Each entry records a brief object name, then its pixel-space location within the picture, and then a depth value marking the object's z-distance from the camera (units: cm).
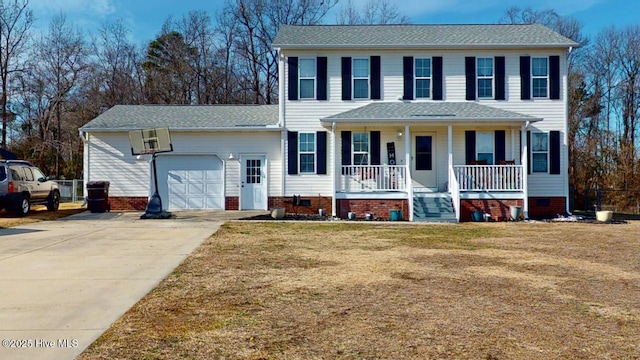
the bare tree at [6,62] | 2967
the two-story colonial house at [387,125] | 1666
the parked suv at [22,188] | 1451
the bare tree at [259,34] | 3197
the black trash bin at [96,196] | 1658
